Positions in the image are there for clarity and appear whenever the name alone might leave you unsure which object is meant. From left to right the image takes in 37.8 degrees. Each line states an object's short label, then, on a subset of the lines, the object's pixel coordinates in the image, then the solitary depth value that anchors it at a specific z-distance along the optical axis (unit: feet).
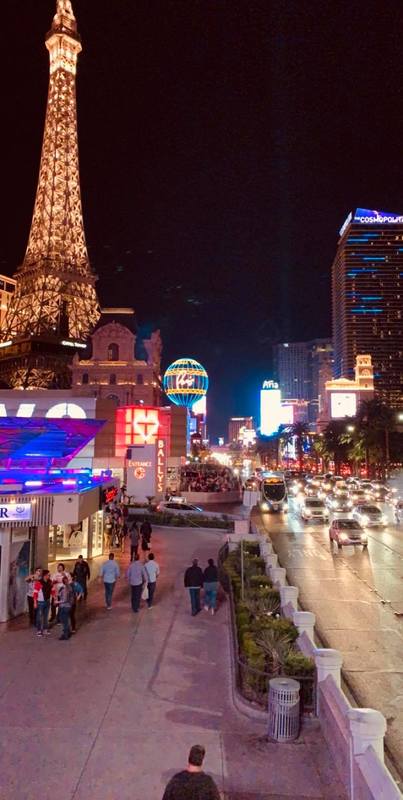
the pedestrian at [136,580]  50.78
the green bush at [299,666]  31.40
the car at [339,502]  143.93
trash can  28.27
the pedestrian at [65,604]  43.37
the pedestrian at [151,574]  53.21
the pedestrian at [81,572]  51.29
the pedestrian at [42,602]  44.14
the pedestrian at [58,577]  46.32
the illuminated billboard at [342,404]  547.08
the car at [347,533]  87.56
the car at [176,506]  129.49
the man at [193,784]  16.69
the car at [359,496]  156.97
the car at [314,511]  129.29
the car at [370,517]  121.60
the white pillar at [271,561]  60.75
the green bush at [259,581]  53.88
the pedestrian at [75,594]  45.56
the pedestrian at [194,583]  50.67
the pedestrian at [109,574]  51.21
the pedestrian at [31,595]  46.50
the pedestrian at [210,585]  51.70
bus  158.61
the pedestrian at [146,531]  81.15
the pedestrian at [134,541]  71.24
